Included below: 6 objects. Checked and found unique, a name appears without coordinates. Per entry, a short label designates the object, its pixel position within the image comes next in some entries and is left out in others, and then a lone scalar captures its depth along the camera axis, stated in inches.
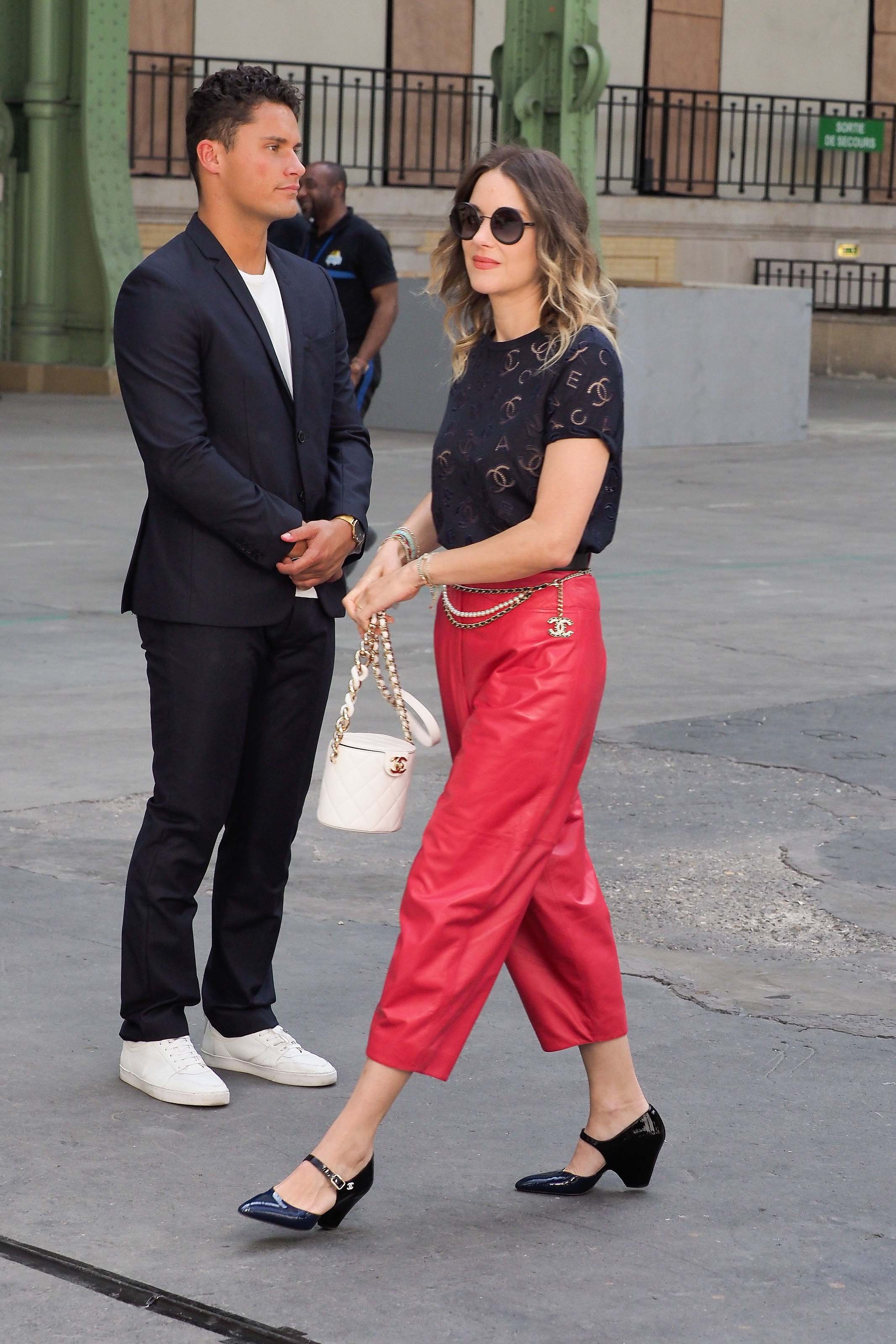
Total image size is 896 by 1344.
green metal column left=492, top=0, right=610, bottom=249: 650.2
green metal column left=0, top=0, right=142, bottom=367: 775.7
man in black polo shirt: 396.8
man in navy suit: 158.6
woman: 136.4
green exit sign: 1200.2
